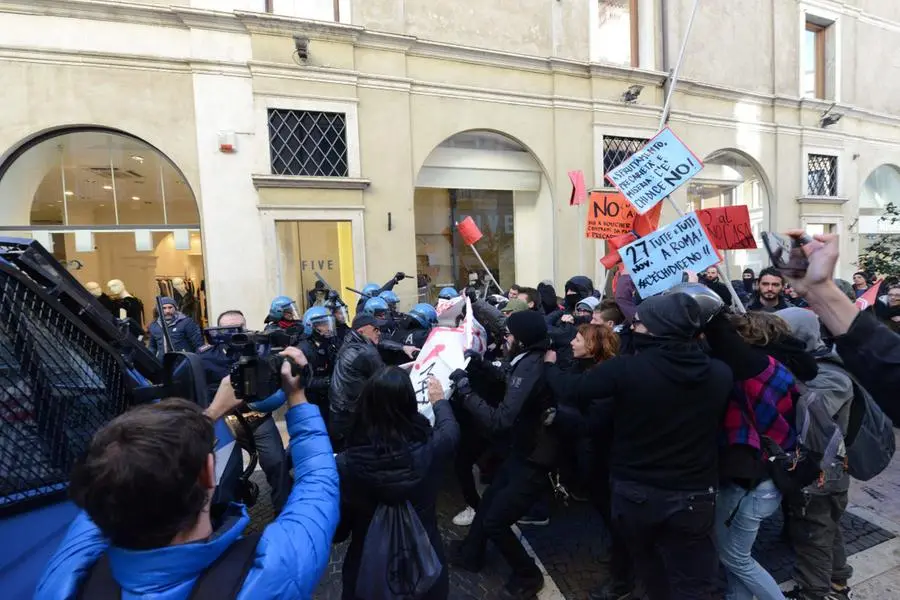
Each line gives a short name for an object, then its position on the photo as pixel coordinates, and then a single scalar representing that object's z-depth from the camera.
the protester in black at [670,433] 2.26
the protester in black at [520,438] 2.87
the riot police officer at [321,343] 4.49
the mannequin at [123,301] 8.94
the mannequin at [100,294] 8.72
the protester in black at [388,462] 2.15
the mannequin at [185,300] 9.28
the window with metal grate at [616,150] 11.93
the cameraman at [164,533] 0.98
